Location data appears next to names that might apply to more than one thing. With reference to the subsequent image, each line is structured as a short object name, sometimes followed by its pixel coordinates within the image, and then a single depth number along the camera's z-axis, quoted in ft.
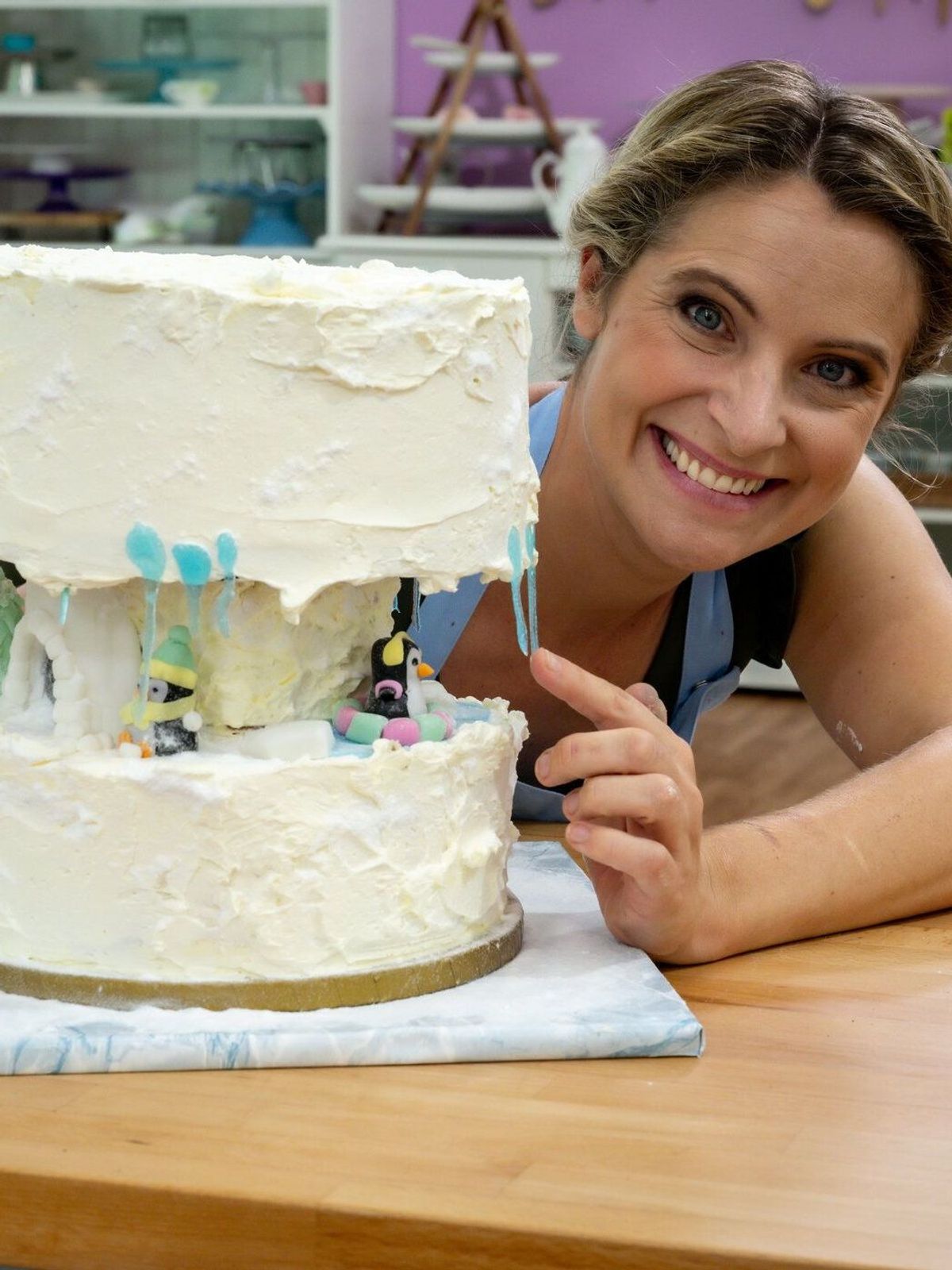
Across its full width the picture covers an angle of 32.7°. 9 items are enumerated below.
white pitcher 13.19
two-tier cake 3.25
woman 3.71
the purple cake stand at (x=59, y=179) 14.44
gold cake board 3.38
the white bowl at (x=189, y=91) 13.99
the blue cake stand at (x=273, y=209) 14.05
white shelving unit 13.80
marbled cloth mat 3.16
